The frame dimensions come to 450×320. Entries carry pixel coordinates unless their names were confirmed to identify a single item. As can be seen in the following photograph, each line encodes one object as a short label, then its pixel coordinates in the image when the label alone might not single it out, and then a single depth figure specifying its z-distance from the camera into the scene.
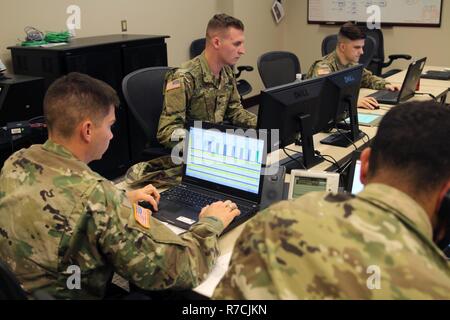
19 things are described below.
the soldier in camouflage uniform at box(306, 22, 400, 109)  3.30
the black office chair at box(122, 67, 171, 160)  2.46
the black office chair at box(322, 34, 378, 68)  4.61
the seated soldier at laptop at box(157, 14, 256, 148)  2.35
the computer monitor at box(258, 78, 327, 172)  1.87
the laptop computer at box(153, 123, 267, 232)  1.59
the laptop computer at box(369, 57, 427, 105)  3.13
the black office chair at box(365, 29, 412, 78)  4.93
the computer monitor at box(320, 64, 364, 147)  2.16
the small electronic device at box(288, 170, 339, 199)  1.56
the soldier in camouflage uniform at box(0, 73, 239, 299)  1.17
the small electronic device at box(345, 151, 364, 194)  1.57
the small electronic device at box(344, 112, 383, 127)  2.72
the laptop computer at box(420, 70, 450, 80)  4.02
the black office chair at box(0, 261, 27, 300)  0.96
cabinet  3.16
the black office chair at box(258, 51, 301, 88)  3.55
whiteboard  5.15
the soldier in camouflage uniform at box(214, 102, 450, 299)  0.73
